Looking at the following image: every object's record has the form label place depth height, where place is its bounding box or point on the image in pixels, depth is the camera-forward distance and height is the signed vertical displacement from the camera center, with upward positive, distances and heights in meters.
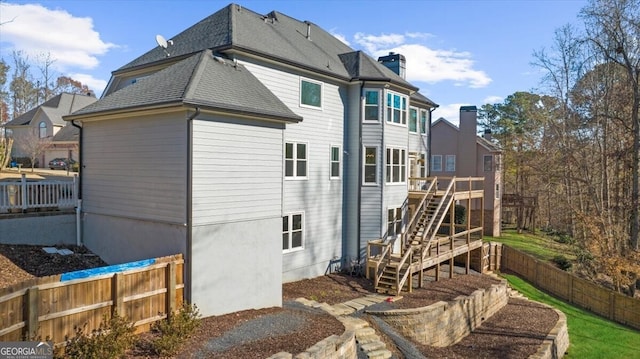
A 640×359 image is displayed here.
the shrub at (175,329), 7.64 -3.22
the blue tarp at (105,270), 7.55 -1.95
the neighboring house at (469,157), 31.94 +1.43
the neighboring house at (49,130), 34.34 +3.69
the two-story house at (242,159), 10.27 +0.45
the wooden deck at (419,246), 15.78 -3.15
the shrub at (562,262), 24.64 -5.24
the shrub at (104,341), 6.96 -2.97
